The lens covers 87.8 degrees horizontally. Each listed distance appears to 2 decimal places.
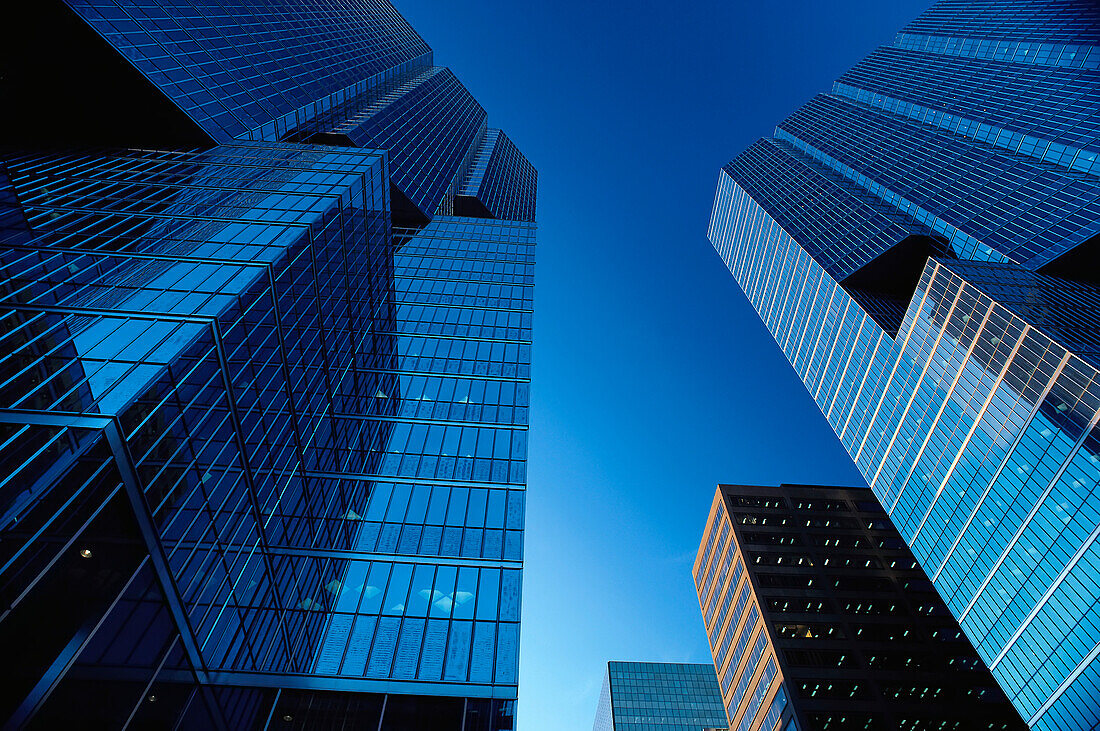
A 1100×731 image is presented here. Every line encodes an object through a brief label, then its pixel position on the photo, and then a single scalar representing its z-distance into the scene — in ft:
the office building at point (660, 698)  415.23
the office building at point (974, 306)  163.12
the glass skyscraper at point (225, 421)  49.73
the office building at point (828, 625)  207.41
